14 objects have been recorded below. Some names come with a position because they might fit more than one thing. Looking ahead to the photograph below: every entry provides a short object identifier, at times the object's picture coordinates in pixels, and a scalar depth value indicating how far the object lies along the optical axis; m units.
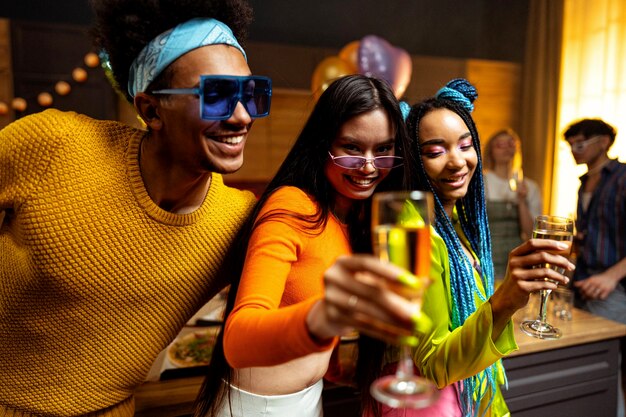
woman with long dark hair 0.97
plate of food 1.62
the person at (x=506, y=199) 3.24
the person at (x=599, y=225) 2.64
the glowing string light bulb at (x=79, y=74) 4.10
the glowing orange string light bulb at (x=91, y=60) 4.10
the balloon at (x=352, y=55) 3.90
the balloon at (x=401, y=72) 3.80
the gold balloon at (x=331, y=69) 3.88
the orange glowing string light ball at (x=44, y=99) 4.06
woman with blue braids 1.05
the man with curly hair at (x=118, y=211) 0.99
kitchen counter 1.87
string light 4.04
